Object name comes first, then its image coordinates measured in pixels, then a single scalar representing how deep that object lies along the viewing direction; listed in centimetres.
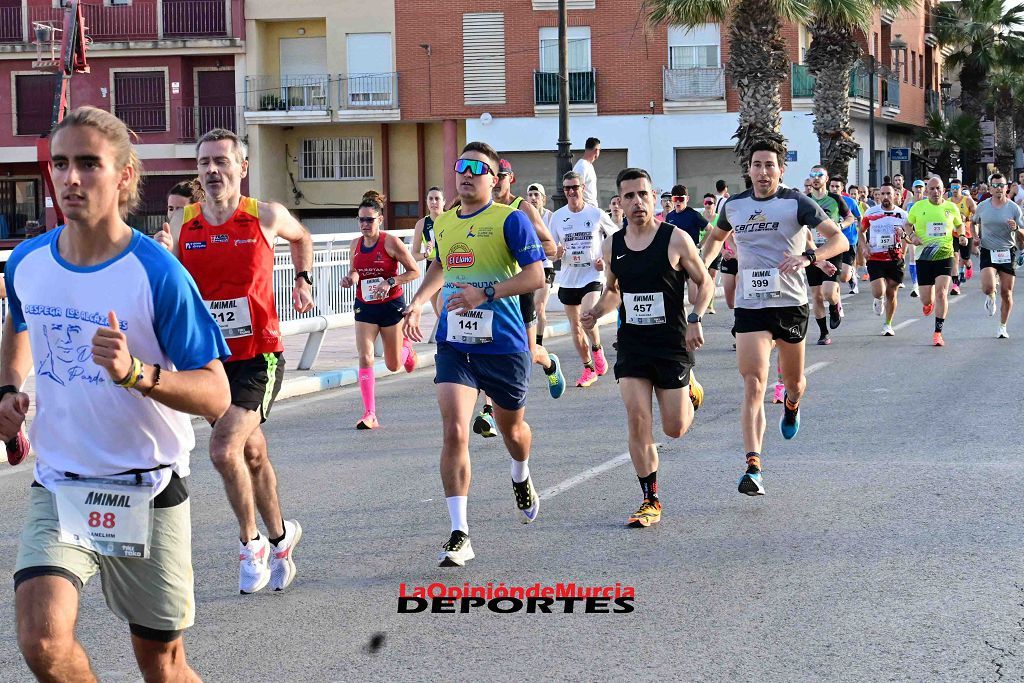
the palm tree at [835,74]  3794
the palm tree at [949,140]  5872
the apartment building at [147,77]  4466
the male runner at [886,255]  1922
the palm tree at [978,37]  6125
